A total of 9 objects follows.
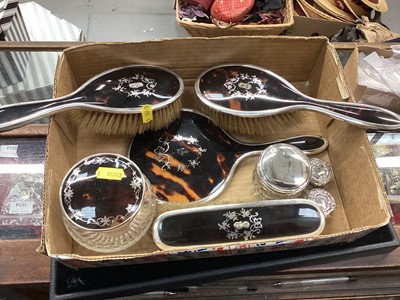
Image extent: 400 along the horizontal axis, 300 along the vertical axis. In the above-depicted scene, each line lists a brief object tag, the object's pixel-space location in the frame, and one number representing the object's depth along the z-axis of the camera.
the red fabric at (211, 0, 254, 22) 1.03
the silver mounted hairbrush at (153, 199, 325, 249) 0.49
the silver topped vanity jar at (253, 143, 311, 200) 0.54
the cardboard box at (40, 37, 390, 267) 0.52
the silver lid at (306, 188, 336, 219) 0.58
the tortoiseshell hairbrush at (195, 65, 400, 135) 0.58
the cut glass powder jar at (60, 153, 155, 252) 0.47
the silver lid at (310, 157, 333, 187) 0.60
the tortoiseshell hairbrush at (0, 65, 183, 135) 0.57
